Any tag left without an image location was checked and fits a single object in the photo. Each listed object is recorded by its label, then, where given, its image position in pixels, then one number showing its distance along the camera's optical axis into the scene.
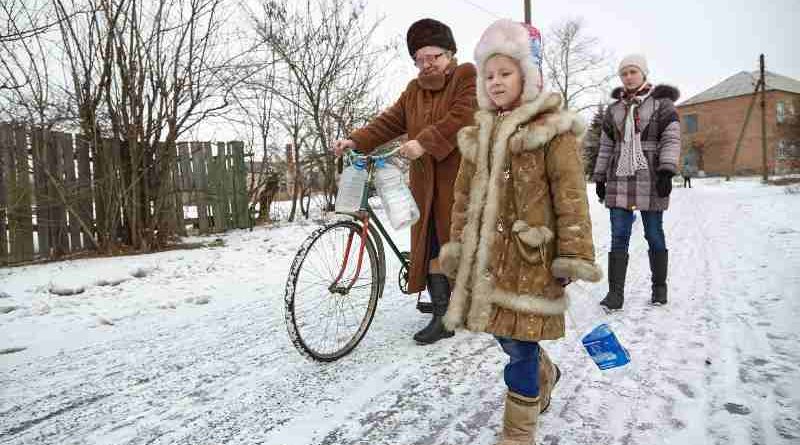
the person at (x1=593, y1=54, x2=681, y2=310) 3.69
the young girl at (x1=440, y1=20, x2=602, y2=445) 1.81
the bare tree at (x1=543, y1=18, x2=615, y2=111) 34.72
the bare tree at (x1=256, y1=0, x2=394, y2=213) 10.32
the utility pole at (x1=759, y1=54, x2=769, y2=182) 27.38
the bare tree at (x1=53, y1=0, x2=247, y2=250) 6.27
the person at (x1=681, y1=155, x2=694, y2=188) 24.69
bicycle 2.68
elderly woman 2.97
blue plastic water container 1.96
